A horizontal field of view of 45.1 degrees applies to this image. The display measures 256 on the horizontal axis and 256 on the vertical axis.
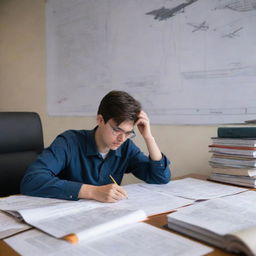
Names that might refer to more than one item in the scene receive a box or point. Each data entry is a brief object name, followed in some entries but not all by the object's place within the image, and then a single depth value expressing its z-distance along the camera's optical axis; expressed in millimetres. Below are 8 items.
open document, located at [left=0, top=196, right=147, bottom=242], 705
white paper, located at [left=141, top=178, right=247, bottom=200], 1107
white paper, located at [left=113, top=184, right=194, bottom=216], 932
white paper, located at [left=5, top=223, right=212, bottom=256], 619
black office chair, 1505
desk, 624
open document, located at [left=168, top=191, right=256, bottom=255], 614
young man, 1074
